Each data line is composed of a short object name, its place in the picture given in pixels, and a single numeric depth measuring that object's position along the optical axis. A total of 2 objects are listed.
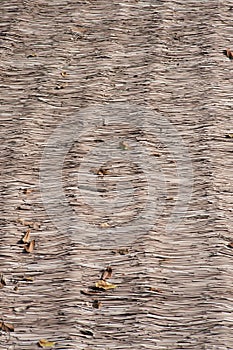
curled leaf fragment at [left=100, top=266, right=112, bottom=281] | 6.54
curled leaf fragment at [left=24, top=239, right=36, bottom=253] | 6.81
